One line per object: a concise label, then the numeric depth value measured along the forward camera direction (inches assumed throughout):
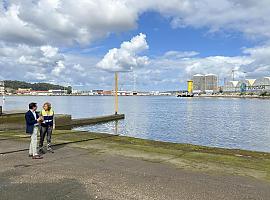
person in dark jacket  348.0
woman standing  380.6
